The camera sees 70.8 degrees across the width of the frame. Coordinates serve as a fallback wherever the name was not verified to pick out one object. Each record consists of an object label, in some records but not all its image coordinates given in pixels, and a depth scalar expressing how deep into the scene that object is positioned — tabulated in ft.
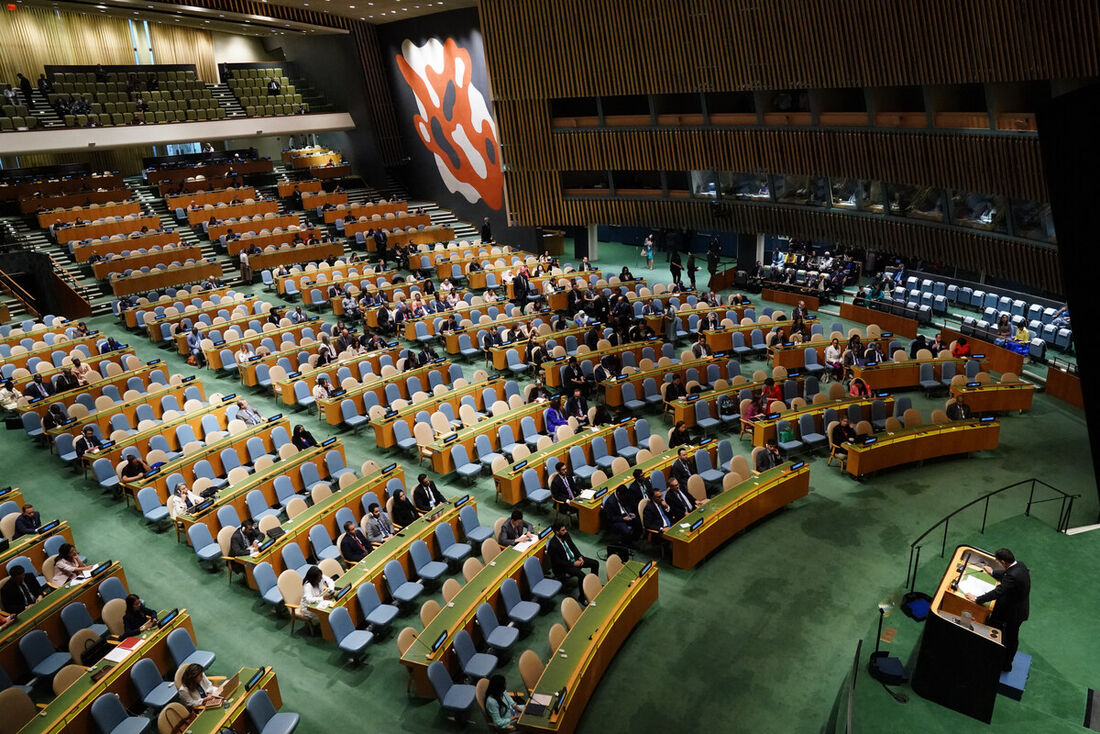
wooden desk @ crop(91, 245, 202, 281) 66.44
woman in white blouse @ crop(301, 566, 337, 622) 27.50
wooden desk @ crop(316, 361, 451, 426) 44.29
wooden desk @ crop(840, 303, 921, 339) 60.54
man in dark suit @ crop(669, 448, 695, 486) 36.22
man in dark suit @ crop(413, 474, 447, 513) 33.99
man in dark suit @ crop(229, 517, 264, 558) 30.58
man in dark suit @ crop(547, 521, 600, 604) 29.94
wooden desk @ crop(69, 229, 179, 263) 68.90
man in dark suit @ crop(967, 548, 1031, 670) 22.15
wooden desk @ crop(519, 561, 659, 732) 22.93
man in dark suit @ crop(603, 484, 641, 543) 33.12
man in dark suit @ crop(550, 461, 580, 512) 34.76
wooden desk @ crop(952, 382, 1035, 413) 44.91
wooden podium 21.83
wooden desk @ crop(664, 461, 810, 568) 31.81
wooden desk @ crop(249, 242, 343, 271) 71.82
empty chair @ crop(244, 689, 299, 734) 22.49
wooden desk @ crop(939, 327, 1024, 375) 50.47
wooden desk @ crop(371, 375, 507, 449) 41.59
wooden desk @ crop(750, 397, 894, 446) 40.52
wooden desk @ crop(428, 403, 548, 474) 39.04
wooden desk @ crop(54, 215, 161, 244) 70.90
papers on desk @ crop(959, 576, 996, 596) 23.80
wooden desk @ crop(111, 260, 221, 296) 64.59
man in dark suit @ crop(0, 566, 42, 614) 27.07
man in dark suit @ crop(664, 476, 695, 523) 33.45
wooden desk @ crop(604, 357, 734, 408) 46.70
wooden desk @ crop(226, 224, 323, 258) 73.82
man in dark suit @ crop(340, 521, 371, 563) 30.25
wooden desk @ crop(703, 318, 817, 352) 54.90
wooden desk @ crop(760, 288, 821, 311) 67.27
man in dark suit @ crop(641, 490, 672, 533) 32.53
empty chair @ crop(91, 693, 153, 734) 22.30
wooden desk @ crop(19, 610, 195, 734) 21.79
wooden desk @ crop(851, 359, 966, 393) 48.83
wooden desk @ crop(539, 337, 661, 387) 49.55
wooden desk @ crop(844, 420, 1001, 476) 38.45
